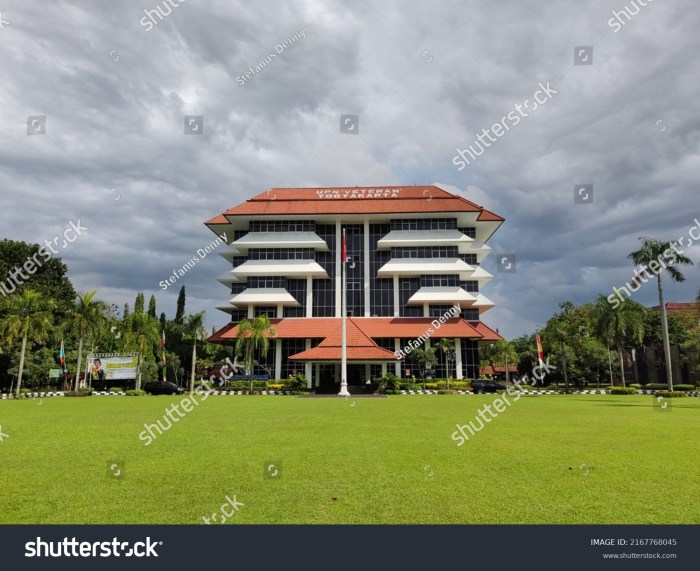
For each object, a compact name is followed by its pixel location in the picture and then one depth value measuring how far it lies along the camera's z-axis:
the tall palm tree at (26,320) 41.22
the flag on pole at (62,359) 49.93
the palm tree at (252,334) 47.06
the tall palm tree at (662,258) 35.91
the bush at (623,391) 45.19
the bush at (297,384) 47.77
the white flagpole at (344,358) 40.12
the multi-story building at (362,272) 54.16
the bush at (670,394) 36.97
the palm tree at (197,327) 55.16
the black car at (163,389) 48.29
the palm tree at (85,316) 44.94
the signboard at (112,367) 55.75
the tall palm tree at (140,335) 50.84
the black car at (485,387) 46.34
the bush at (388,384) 45.78
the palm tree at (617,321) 46.22
